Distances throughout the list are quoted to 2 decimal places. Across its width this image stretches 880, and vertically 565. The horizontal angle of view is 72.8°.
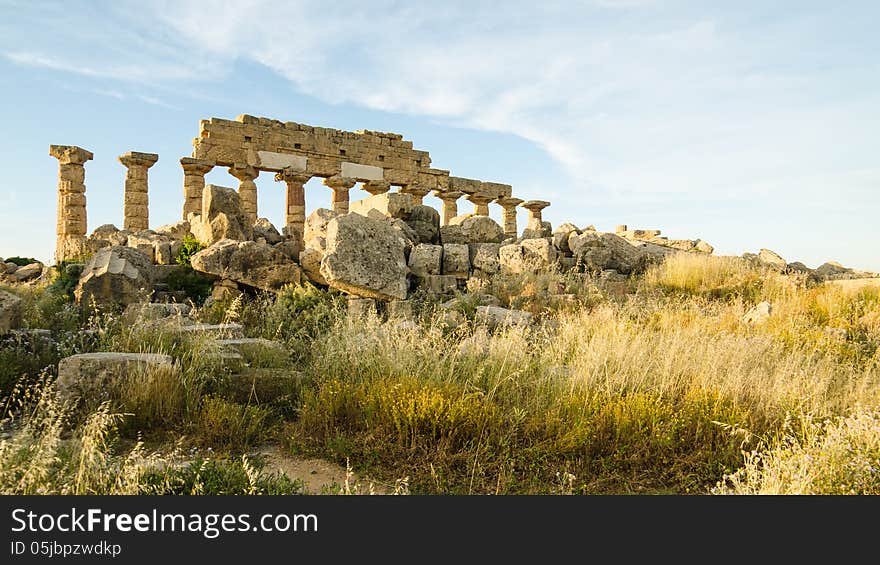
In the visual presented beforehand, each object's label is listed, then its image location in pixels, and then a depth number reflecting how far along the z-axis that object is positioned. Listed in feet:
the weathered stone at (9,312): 21.88
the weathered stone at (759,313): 29.58
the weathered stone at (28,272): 55.07
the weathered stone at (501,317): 26.76
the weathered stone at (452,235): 44.52
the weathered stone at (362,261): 29.81
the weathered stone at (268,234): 41.01
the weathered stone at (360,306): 29.37
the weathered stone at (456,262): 37.32
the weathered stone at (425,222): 42.93
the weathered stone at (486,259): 37.76
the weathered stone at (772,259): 44.38
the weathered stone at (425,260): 36.04
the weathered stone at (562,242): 41.68
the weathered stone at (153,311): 26.45
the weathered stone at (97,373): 17.33
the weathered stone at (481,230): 45.16
